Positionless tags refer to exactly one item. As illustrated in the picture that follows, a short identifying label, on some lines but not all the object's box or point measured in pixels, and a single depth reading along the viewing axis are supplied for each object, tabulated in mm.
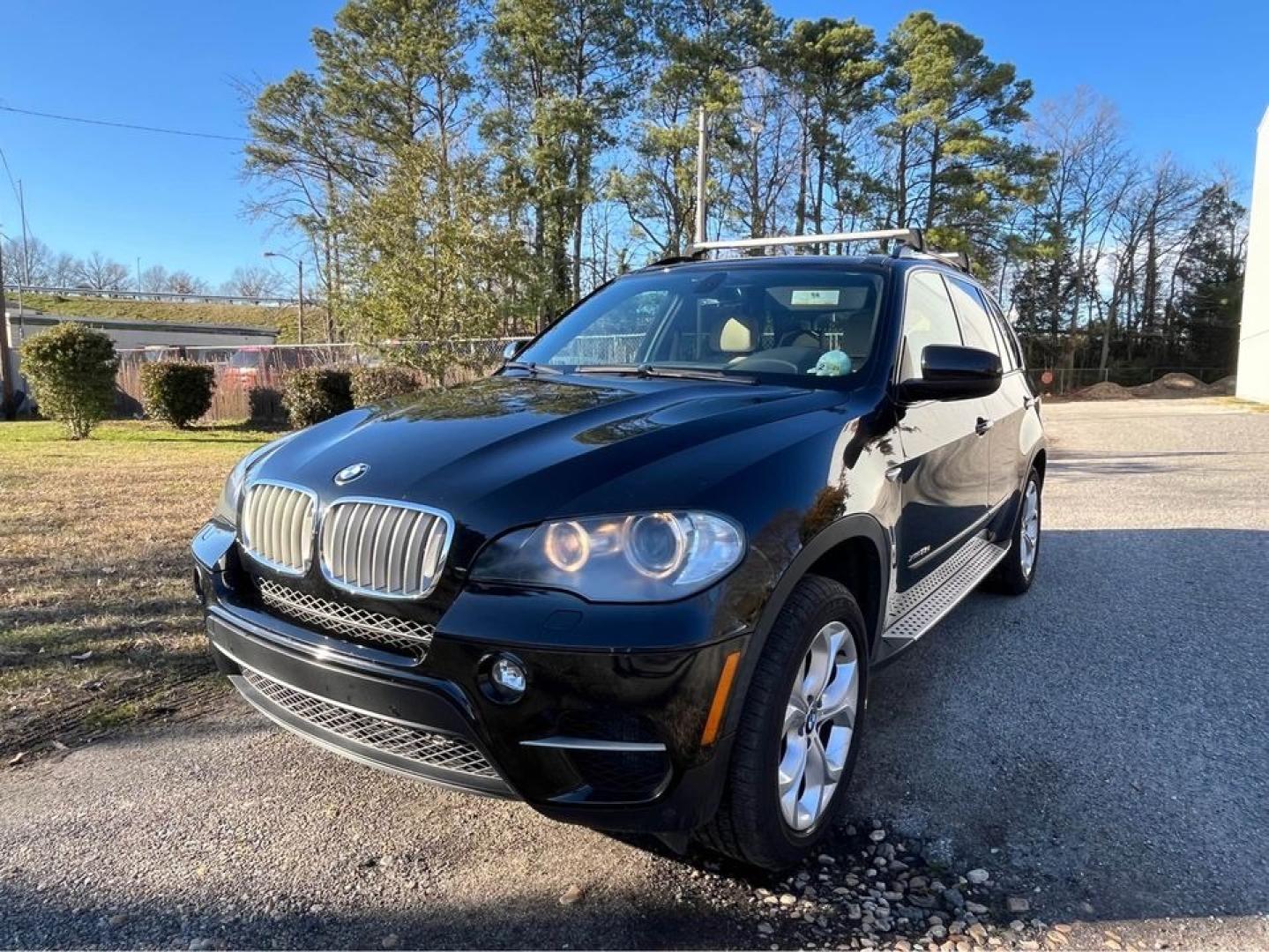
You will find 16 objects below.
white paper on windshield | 3414
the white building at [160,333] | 51000
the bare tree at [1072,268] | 49031
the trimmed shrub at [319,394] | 16484
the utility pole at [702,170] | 18688
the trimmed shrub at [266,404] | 19266
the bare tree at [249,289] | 85250
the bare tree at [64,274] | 85250
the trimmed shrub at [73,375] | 14633
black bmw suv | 1888
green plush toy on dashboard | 3072
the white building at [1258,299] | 32062
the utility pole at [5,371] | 20188
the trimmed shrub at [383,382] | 15102
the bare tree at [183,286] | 90500
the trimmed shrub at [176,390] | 17062
